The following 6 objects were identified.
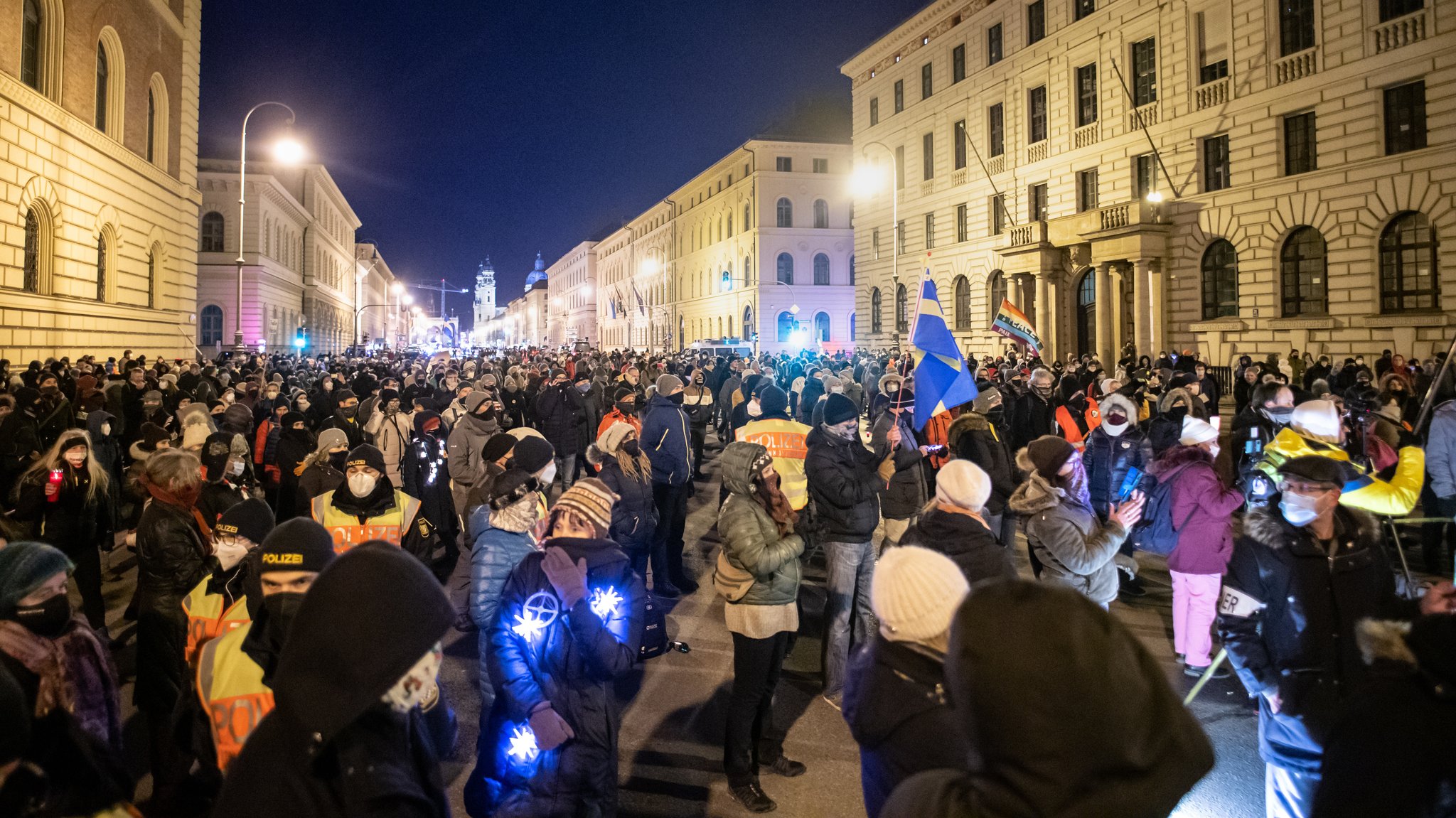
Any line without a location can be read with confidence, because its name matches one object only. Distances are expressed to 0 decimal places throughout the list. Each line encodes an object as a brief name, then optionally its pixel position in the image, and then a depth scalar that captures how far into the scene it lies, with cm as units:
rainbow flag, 1617
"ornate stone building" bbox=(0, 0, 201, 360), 1983
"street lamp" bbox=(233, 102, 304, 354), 2378
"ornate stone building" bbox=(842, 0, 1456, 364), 2192
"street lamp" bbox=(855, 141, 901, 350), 3919
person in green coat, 452
